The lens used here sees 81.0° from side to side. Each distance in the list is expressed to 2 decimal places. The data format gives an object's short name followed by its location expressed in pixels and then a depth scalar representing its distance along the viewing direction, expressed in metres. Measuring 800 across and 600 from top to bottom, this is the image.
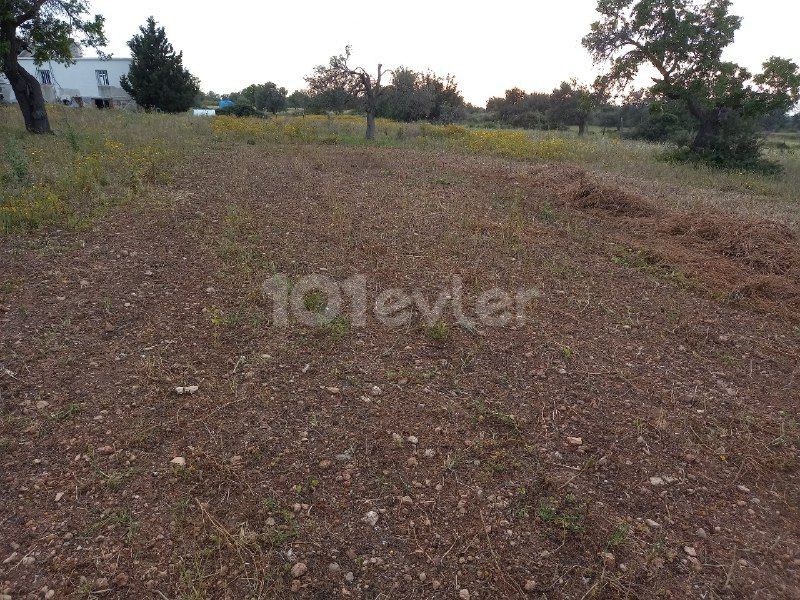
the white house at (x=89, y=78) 36.75
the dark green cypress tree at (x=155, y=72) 24.86
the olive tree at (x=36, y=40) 10.41
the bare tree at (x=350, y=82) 15.18
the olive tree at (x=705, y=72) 12.72
